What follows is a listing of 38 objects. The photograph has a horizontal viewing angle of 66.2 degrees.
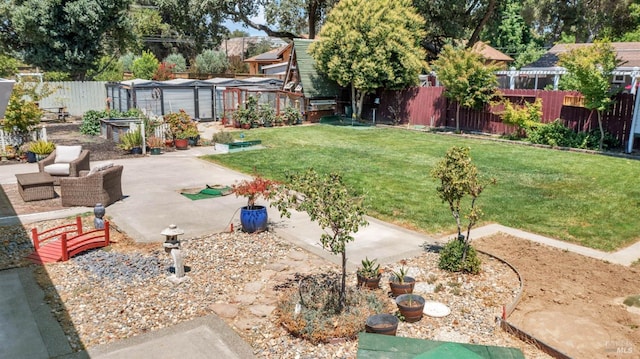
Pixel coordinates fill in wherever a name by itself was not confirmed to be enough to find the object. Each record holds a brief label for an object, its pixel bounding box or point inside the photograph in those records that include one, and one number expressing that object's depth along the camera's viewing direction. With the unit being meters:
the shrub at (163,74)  39.20
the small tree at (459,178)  7.48
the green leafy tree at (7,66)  32.28
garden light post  7.41
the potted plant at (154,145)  18.50
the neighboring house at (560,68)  24.69
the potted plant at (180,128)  19.67
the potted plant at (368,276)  7.07
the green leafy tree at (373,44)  25.48
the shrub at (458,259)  7.72
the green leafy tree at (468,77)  22.52
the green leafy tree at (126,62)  54.81
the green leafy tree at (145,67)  44.60
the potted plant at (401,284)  6.79
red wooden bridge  8.10
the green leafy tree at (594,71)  17.41
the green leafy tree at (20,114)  16.62
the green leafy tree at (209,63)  53.22
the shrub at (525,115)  20.88
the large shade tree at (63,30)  28.56
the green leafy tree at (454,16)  30.33
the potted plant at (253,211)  9.47
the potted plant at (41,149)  16.02
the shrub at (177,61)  53.35
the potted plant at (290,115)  27.78
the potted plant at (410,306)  6.22
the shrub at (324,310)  5.81
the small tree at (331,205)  5.80
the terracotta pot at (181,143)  19.59
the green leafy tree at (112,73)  44.18
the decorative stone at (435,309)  6.42
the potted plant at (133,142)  18.34
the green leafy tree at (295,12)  37.72
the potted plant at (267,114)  26.56
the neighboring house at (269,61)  46.97
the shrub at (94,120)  22.95
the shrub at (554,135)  19.73
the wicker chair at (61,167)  12.45
